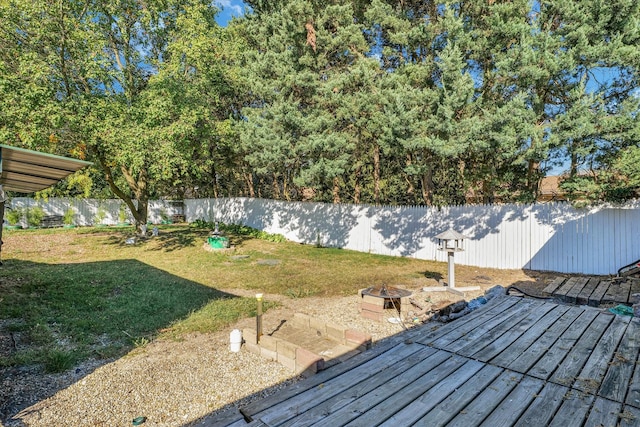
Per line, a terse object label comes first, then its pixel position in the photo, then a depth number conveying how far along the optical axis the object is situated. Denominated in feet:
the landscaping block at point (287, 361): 12.45
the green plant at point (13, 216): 53.47
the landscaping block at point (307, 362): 11.05
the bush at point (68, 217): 60.13
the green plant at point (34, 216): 55.88
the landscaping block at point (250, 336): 14.38
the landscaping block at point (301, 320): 16.57
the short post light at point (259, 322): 14.24
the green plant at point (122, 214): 66.08
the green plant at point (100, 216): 63.93
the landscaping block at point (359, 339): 13.23
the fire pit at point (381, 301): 18.01
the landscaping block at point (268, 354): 13.39
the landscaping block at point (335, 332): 14.24
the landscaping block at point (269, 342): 13.44
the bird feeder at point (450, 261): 22.36
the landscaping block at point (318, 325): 15.31
